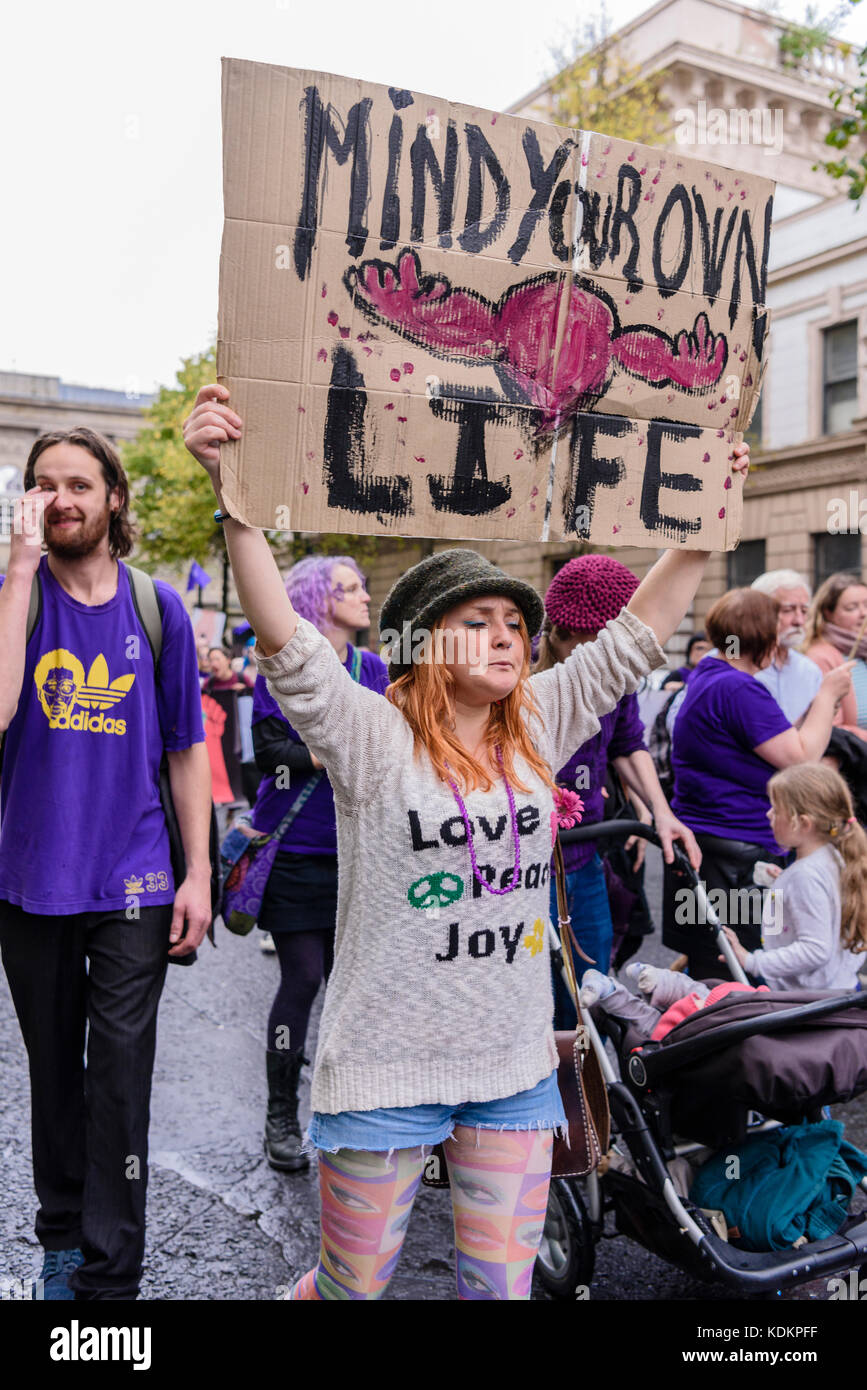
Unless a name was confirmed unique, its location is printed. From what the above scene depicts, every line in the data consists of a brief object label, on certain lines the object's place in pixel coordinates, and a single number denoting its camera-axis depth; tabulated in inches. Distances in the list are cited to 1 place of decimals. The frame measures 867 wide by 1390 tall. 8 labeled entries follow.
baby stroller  102.3
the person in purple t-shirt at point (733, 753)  160.9
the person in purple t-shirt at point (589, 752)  144.0
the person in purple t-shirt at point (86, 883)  109.7
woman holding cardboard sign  86.4
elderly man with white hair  199.6
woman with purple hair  157.9
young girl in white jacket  136.3
